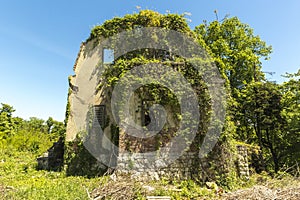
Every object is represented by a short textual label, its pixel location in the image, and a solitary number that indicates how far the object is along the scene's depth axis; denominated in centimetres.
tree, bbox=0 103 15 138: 2512
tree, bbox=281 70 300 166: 1246
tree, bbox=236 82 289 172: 1325
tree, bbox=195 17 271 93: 1744
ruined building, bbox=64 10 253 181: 877
